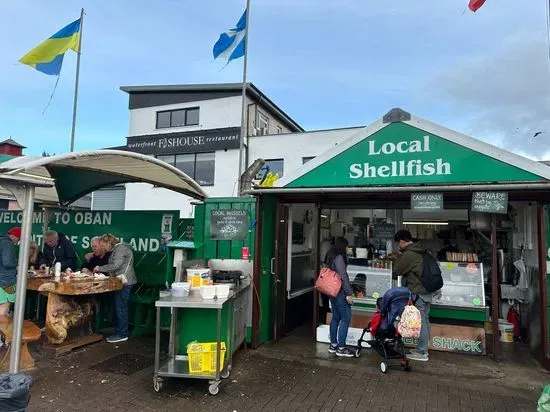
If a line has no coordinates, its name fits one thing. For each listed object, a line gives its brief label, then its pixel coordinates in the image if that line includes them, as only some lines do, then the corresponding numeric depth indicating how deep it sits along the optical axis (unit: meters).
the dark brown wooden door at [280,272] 6.42
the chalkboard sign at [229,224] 5.97
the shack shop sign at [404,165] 5.26
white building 17.75
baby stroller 5.11
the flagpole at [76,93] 14.99
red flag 6.14
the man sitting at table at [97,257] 6.59
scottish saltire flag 12.96
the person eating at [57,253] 7.03
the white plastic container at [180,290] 4.51
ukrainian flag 9.51
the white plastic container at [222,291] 4.55
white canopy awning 4.44
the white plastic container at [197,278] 4.77
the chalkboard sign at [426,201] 5.36
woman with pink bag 5.64
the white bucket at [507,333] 6.62
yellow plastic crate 4.39
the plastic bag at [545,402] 2.95
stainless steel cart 4.17
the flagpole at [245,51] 13.32
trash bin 2.73
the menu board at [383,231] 7.81
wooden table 5.68
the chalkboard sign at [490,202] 5.07
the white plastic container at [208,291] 4.48
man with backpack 5.53
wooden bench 5.00
